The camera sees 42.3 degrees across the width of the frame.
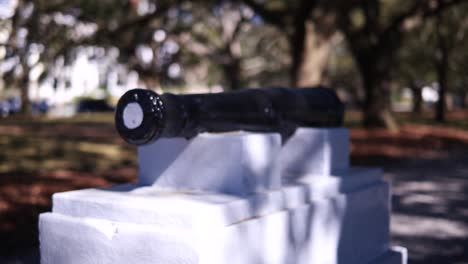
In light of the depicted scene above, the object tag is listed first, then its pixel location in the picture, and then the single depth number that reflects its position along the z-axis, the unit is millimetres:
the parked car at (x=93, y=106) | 43406
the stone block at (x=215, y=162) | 3426
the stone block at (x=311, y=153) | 4195
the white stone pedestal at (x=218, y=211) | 3000
